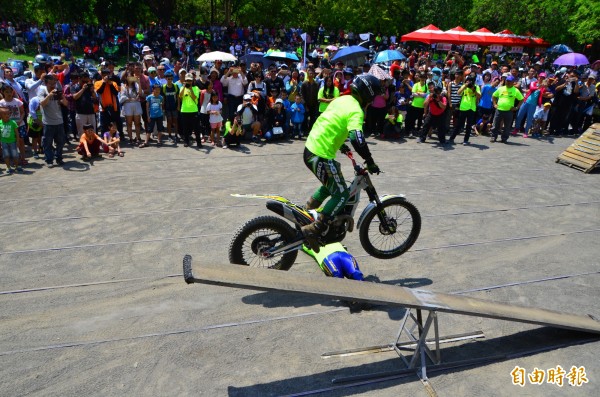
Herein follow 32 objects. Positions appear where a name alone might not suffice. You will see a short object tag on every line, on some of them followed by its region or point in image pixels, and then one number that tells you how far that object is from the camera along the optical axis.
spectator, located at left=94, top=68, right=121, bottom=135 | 11.98
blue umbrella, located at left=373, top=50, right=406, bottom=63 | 18.54
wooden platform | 11.73
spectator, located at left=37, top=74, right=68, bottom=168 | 10.30
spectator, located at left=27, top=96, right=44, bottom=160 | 10.92
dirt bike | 5.80
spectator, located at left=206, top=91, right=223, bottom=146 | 12.57
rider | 5.75
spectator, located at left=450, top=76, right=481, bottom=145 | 13.81
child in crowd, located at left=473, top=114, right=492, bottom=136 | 15.27
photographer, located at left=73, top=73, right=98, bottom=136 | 11.62
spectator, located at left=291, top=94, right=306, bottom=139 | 13.68
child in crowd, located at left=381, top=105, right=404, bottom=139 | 14.15
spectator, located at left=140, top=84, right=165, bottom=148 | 12.34
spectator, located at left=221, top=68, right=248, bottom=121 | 13.70
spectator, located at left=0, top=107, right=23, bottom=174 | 9.77
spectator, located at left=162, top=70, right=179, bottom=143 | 12.57
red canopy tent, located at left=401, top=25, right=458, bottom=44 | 27.62
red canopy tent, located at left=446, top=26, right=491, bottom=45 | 28.31
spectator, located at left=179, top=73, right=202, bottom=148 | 12.13
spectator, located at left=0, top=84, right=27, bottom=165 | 10.20
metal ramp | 4.23
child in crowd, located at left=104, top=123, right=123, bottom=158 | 11.49
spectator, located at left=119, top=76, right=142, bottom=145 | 12.09
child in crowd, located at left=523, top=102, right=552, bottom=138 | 15.43
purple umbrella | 21.50
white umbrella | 16.05
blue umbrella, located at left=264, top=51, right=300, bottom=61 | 19.97
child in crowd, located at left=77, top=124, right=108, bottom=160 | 10.90
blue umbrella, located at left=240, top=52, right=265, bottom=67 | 20.48
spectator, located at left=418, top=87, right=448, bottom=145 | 13.44
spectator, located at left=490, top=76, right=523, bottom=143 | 13.63
